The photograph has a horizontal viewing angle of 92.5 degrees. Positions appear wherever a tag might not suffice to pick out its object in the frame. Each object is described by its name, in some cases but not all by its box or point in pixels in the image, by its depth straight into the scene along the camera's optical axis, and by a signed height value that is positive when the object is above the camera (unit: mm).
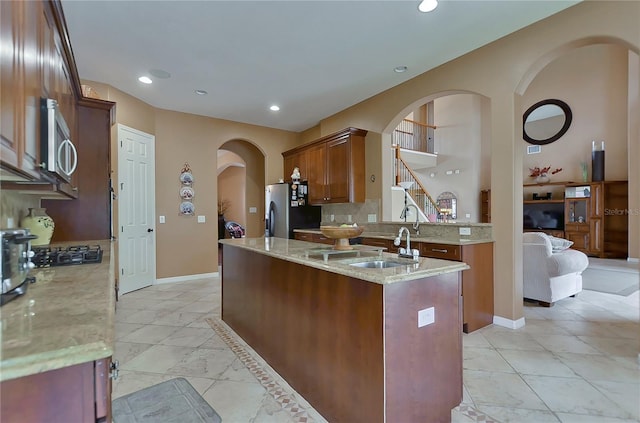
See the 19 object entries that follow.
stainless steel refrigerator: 5574 +11
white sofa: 3723 -760
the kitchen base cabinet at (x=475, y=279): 3043 -710
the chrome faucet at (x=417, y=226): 3675 -211
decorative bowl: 2295 -165
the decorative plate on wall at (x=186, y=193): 5379 +324
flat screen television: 8141 -193
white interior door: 4484 +41
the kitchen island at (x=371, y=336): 1514 -704
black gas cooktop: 1754 -266
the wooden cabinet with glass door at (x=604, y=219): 7258 -253
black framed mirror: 8086 +2409
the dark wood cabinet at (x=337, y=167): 4828 +715
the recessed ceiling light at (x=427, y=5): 2576 +1746
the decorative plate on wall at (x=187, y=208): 5391 +59
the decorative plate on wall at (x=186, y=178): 5379 +588
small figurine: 5762 +685
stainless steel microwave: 1217 +312
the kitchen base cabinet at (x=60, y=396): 667 -425
